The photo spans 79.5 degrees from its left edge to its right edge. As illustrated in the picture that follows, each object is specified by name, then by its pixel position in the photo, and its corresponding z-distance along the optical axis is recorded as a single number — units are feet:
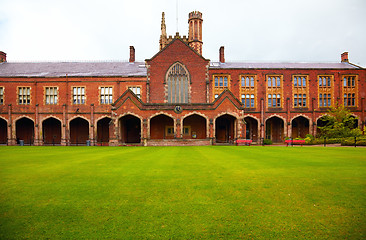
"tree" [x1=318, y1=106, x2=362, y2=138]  92.93
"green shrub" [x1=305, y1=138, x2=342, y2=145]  80.79
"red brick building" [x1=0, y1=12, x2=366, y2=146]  106.63
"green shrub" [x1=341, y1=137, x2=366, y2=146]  68.23
